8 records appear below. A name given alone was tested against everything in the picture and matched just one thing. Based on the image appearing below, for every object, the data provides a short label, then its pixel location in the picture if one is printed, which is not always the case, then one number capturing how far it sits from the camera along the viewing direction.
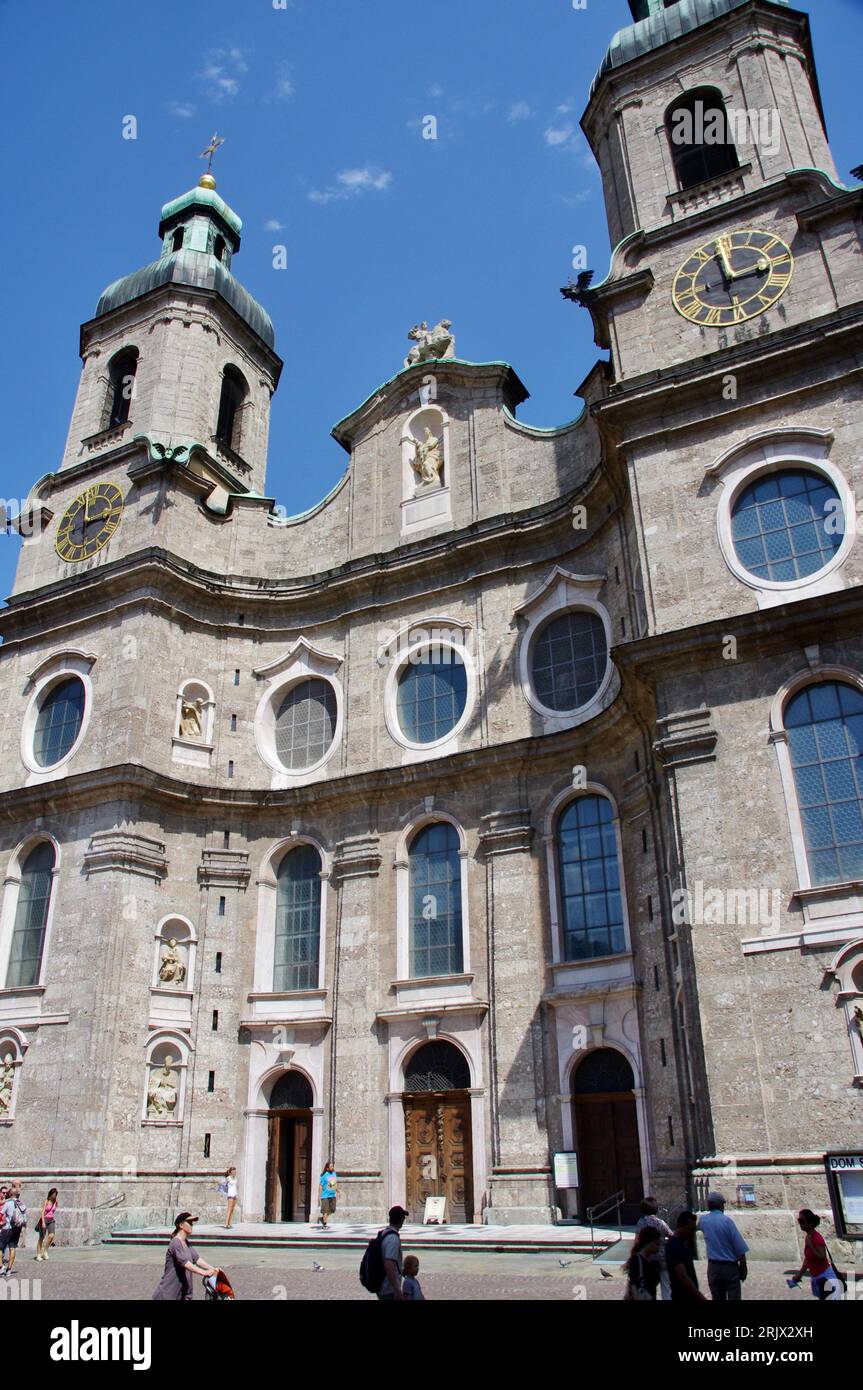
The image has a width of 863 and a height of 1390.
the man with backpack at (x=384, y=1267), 7.38
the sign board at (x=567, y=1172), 18.86
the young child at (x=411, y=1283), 7.47
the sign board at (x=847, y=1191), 12.71
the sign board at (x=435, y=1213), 20.36
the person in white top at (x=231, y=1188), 21.60
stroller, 8.95
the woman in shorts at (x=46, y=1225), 17.70
